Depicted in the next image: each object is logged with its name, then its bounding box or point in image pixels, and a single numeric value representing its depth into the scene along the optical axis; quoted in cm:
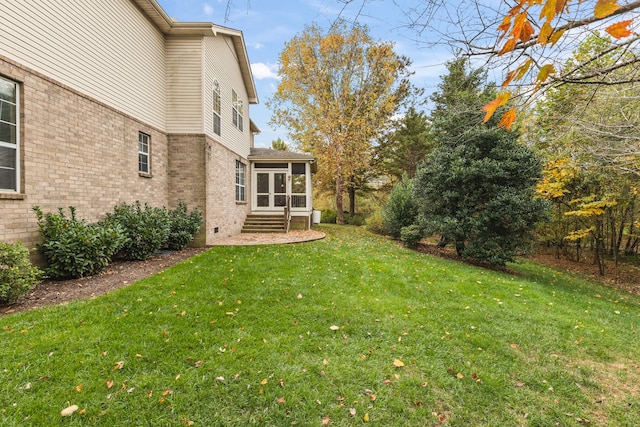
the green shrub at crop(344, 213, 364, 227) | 2202
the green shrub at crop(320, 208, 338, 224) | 2283
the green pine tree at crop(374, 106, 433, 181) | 2208
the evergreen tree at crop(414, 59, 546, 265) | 889
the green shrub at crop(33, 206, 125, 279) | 526
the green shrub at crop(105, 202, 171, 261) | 707
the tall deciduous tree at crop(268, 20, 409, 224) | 1844
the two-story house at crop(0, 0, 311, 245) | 506
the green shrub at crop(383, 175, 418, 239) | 1377
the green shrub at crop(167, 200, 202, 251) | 866
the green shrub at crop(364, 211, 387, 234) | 1599
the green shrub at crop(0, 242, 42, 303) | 409
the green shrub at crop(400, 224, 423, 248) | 1165
